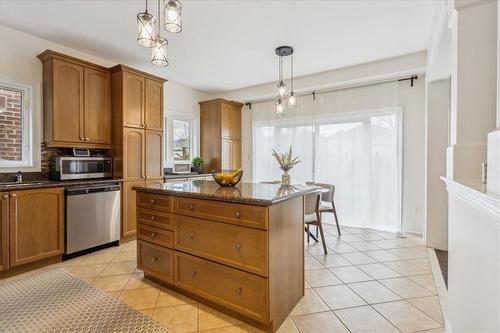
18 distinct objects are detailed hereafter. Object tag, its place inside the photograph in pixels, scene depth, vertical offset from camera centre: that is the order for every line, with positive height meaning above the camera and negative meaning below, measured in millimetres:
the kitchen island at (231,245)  1688 -637
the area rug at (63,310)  1777 -1162
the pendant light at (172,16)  1529 +909
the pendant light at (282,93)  3150 +889
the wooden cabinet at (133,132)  3512 +451
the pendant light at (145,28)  1574 +859
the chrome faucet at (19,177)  2913 -168
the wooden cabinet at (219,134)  5121 +617
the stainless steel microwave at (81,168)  3109 -65
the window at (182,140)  5039 +477
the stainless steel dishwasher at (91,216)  2959 -674
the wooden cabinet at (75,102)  3062 +790
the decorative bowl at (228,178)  2361 -144
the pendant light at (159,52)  1768 +801
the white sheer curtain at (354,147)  4027 +289
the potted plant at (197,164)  5027 -22
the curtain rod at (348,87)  3910 +1329
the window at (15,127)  2951 +440
